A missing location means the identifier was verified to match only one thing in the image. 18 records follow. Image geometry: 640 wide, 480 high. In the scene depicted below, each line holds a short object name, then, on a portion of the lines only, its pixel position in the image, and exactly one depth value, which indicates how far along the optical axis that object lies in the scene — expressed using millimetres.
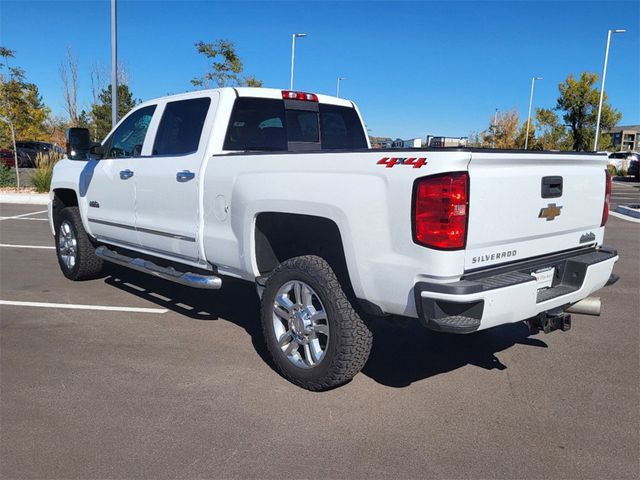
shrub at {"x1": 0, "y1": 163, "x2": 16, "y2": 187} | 18562
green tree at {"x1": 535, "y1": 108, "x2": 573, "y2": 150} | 42688
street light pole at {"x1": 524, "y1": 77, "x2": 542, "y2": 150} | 43312
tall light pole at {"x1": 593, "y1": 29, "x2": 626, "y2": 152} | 30720
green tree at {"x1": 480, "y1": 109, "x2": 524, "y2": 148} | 48469
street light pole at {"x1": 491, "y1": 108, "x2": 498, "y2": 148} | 47200
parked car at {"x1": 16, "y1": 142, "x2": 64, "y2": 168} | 29672
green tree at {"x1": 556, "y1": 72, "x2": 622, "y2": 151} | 40688
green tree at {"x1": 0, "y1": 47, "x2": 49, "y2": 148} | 17750
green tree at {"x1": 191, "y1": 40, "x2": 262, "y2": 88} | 21328
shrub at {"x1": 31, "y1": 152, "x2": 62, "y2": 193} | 16984
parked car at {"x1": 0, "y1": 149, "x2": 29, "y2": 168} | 29547
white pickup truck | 3002
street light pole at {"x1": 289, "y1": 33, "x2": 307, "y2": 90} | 29141
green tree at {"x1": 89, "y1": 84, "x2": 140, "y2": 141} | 25017
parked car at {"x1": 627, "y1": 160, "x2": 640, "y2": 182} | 35906
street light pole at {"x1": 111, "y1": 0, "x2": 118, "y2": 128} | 14523
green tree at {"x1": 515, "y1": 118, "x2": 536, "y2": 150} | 46406
